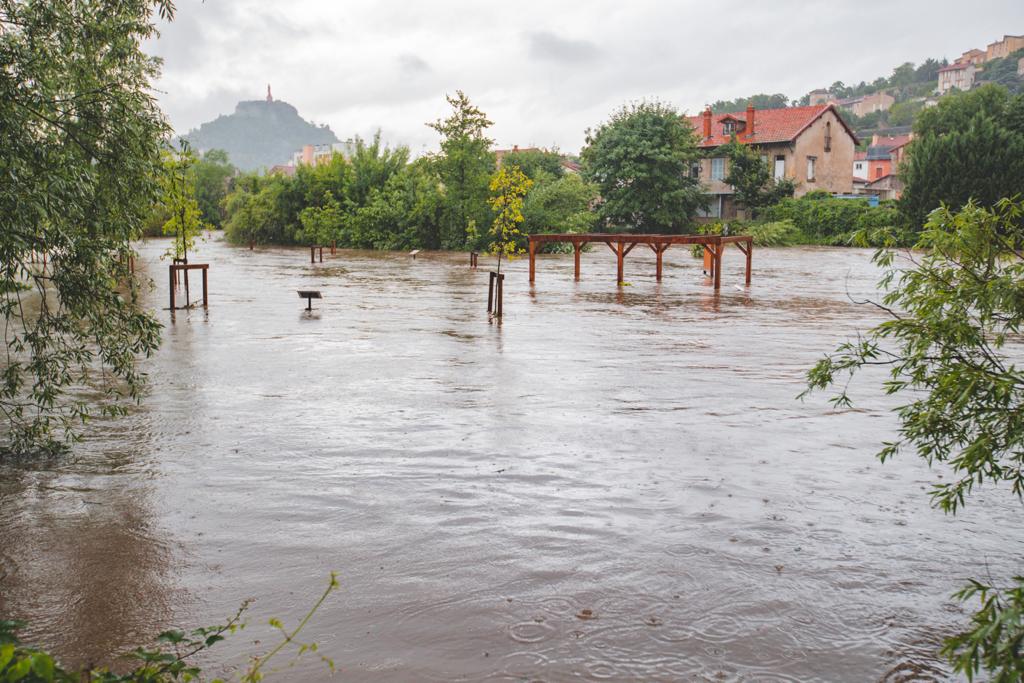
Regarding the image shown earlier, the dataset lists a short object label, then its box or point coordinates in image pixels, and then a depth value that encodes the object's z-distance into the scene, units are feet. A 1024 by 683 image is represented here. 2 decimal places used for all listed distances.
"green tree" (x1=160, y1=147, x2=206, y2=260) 72.59
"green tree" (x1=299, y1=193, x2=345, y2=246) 175.52
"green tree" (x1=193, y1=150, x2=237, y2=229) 278.05
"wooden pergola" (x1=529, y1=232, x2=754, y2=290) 78.12
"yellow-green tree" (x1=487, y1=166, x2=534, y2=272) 63.77
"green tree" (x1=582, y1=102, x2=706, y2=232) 178.70
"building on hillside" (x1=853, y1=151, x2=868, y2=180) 362.94
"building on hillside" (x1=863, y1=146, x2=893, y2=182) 354.00
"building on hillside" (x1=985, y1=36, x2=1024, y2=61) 630.74
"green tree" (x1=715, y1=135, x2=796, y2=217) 184.34
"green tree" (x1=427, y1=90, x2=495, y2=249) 147.84
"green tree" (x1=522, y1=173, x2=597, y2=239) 154.10
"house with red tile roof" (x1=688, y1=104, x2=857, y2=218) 198.80
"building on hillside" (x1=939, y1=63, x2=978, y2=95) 633.20
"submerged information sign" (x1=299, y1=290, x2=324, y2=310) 63.73
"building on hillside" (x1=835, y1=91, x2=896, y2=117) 648.38
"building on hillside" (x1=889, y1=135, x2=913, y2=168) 316.64
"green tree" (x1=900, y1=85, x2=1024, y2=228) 152.46
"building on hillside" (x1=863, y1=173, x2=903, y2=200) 262.14
